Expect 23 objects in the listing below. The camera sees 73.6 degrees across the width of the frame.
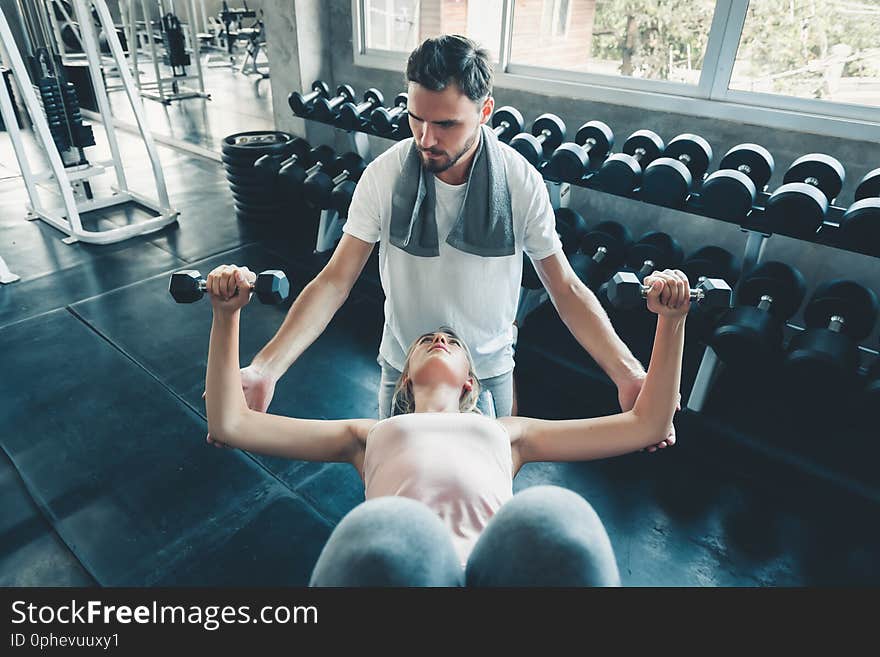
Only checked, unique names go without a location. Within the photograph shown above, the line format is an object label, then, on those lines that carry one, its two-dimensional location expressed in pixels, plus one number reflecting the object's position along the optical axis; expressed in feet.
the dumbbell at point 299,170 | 11.72
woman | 2.87
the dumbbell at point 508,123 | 10.02
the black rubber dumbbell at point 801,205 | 6.72
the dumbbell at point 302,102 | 12.18
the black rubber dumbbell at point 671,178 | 7.57
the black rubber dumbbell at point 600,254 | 8.63
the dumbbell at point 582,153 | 8.53
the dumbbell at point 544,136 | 9.14
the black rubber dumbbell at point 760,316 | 6.88
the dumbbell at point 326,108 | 11.89
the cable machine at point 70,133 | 11.39
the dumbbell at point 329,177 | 11.18
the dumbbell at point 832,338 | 6.44
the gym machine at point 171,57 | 21.93
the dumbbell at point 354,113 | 11.34
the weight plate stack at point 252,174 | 13.11
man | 4.70
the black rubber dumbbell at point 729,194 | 7.07
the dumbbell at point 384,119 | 10.70
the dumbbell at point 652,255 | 8.49
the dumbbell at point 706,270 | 7.34
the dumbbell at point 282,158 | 12.31
